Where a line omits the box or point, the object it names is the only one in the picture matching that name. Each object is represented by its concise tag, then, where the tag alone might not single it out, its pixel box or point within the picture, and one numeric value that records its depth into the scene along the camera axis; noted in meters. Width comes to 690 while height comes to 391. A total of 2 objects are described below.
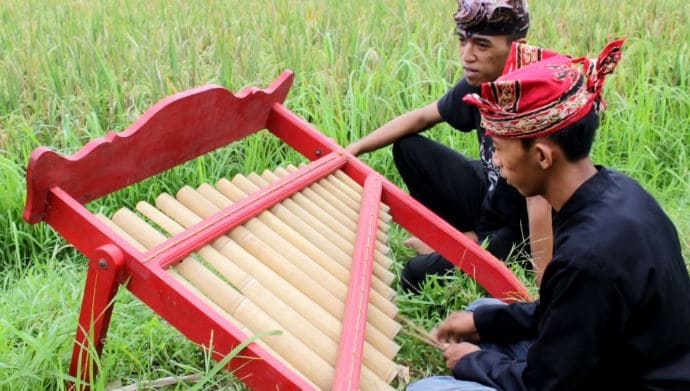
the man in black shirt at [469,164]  2.47
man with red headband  1.45
